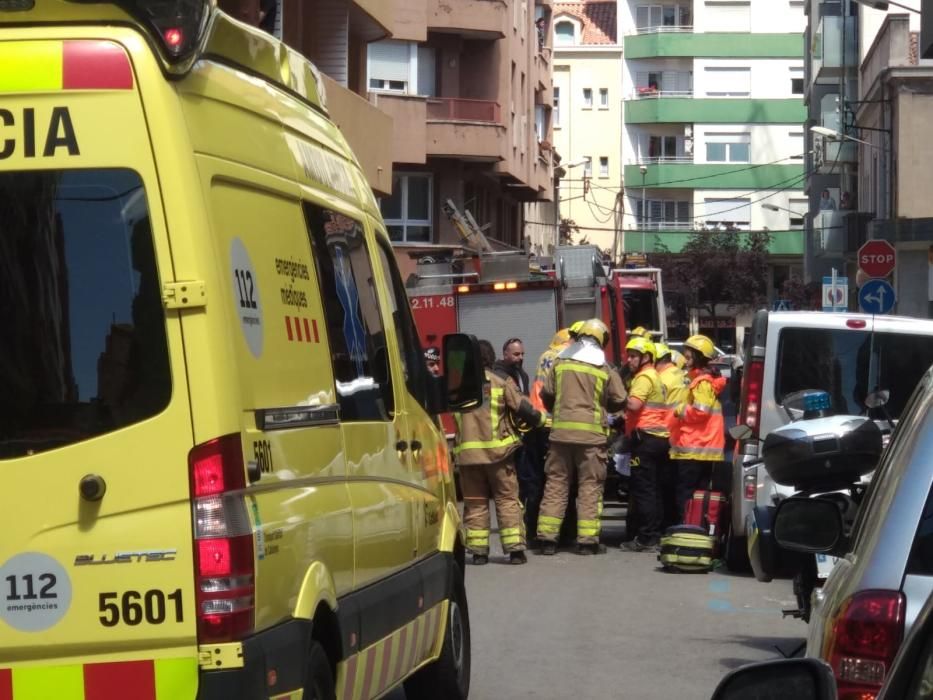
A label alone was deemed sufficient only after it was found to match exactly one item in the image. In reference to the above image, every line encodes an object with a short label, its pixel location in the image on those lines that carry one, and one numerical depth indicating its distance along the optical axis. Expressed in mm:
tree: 77375
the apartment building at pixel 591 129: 81750
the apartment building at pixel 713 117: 79500
